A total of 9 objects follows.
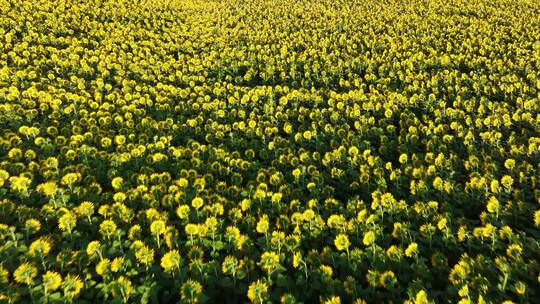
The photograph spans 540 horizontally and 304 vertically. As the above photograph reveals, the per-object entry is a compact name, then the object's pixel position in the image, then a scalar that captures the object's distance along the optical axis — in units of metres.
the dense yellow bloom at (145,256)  4.36
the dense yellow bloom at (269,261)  4.36
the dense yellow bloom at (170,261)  4.27
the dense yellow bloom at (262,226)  4.88
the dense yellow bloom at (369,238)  4.67
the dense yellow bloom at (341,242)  4.63
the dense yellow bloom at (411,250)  4.52
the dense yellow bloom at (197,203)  5.30
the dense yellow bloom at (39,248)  4.36
